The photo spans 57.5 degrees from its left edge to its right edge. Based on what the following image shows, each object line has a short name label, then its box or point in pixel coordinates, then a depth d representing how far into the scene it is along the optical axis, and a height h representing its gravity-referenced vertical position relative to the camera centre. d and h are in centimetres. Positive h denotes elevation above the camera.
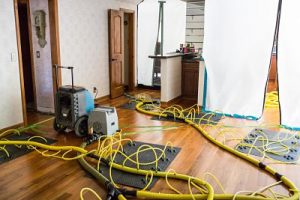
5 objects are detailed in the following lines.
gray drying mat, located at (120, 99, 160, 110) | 549 -110
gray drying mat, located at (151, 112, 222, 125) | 455 -115
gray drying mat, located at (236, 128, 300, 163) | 324 -120
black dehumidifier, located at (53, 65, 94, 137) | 370 -78
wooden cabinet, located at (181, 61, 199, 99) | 597 -61
